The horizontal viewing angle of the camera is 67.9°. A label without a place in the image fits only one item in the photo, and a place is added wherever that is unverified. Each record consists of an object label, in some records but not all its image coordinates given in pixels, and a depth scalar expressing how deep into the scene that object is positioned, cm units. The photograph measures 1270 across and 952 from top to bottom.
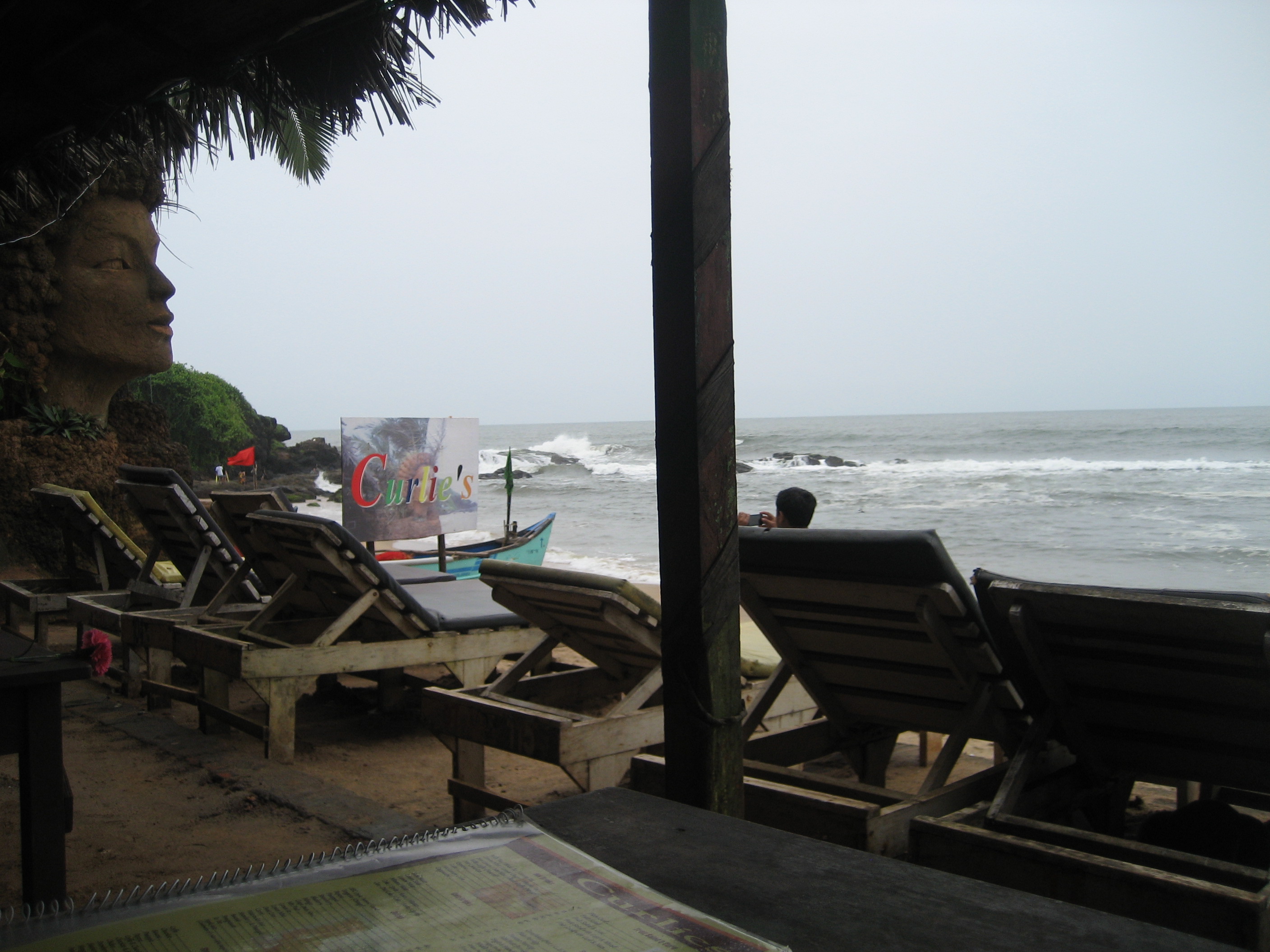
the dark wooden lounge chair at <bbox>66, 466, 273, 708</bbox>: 497
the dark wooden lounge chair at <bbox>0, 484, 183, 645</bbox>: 598
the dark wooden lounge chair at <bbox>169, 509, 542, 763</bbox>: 419
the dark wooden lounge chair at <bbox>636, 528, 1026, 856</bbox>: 254
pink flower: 205
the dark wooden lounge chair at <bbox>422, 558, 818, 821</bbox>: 310
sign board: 720
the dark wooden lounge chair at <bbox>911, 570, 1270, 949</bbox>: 200
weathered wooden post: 198
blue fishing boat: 1081
